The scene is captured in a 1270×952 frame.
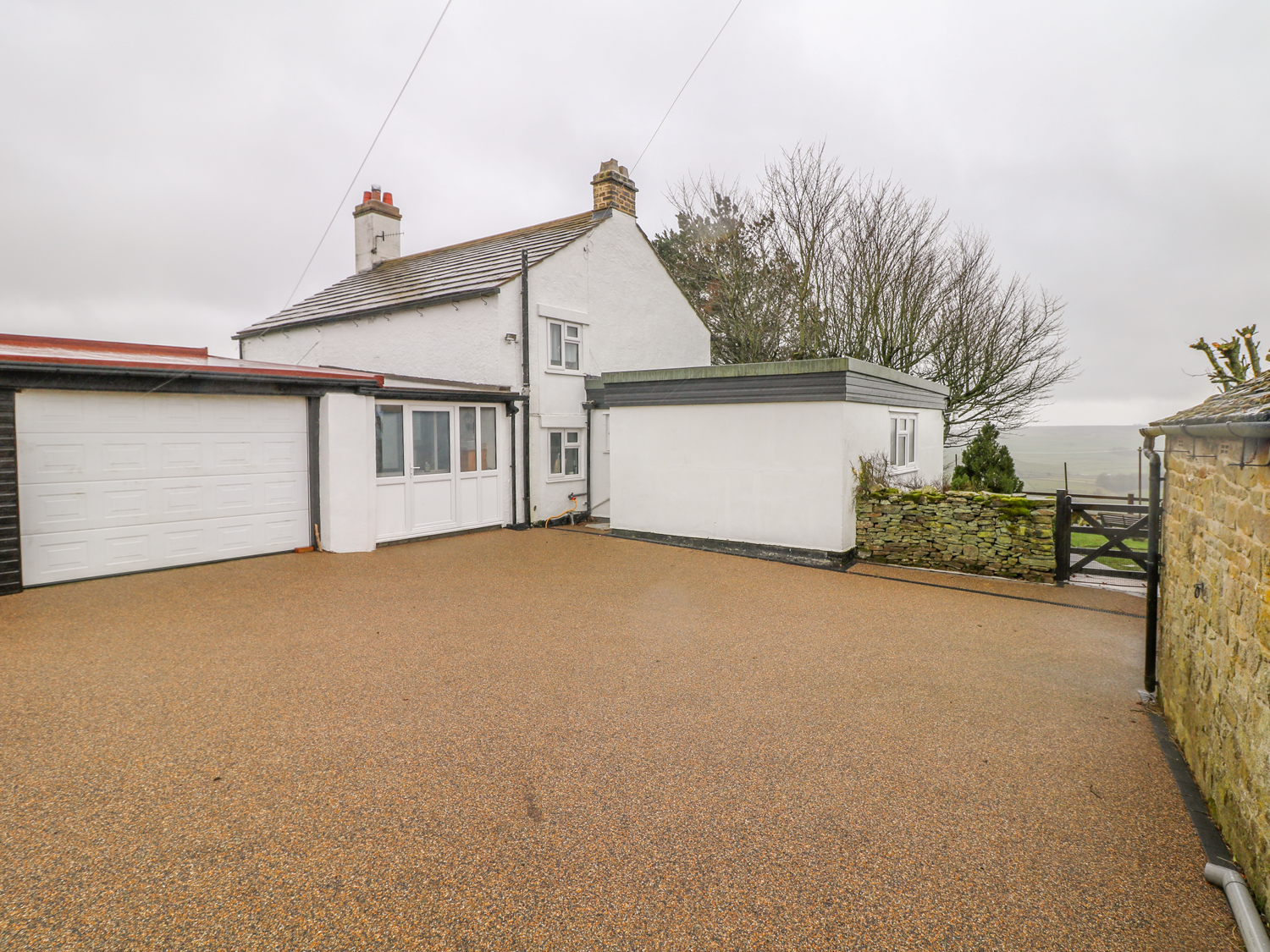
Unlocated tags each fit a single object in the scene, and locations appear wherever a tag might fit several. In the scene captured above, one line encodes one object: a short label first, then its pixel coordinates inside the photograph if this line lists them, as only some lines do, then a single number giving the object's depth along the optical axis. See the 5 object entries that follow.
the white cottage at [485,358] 11.84
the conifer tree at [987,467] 16.81
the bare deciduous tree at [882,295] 19.03
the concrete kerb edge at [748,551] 10.44
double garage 8.30
